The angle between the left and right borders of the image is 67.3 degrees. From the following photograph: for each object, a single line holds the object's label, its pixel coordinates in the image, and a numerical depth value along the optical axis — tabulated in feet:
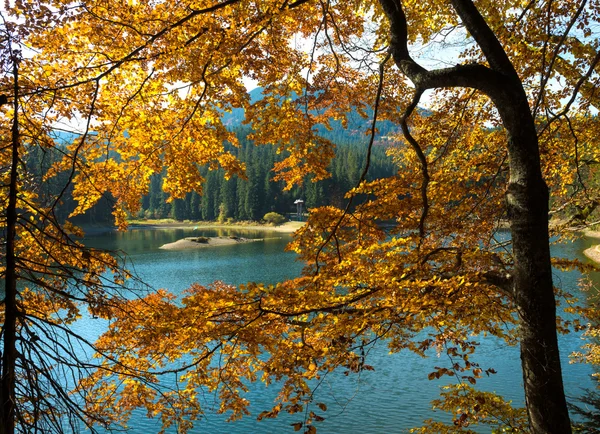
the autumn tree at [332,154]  10.98
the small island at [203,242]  139.28
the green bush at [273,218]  222.28
